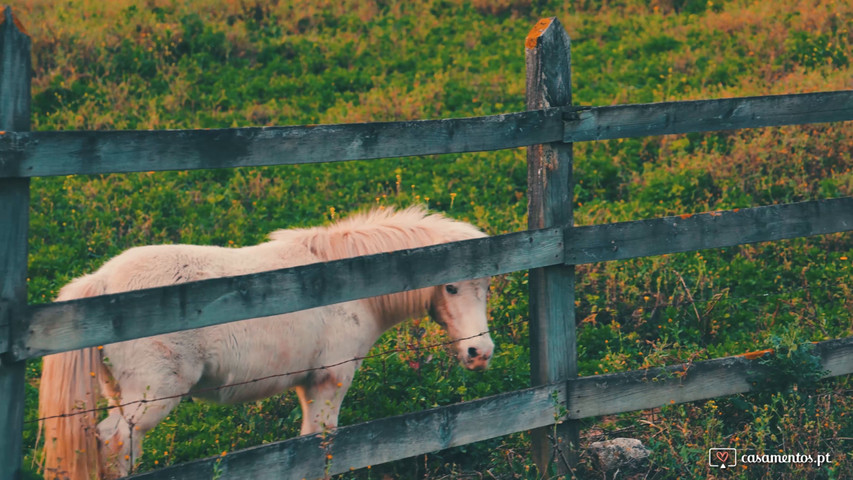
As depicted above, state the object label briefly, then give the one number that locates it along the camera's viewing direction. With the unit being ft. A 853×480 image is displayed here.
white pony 25.02
